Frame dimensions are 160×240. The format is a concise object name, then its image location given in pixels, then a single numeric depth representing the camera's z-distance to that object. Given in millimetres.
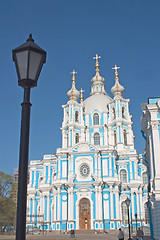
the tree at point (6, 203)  41031
